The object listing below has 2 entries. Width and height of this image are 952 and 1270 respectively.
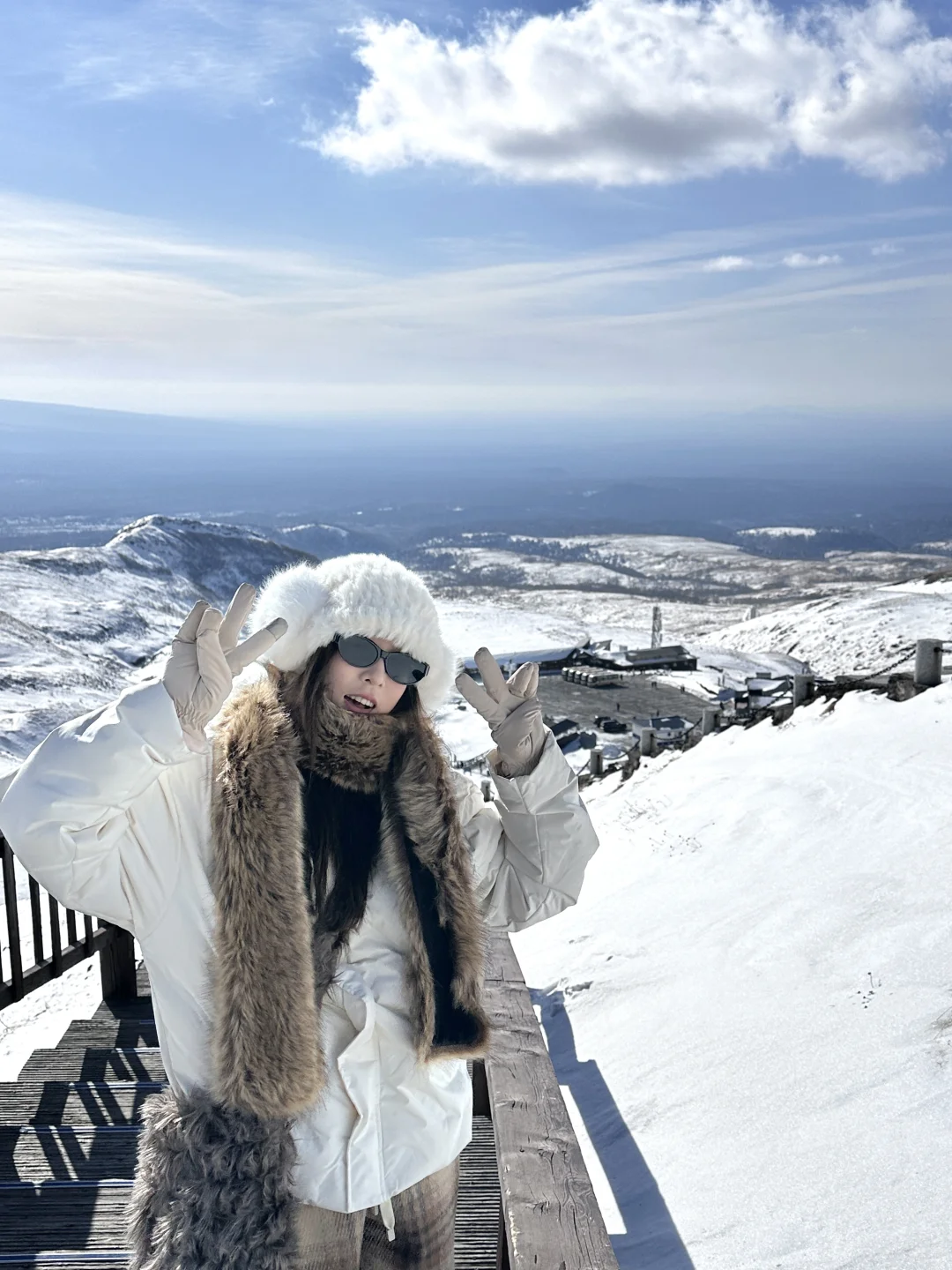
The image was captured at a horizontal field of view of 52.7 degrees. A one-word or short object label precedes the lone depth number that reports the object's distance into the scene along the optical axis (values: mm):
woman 1902
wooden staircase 2701
